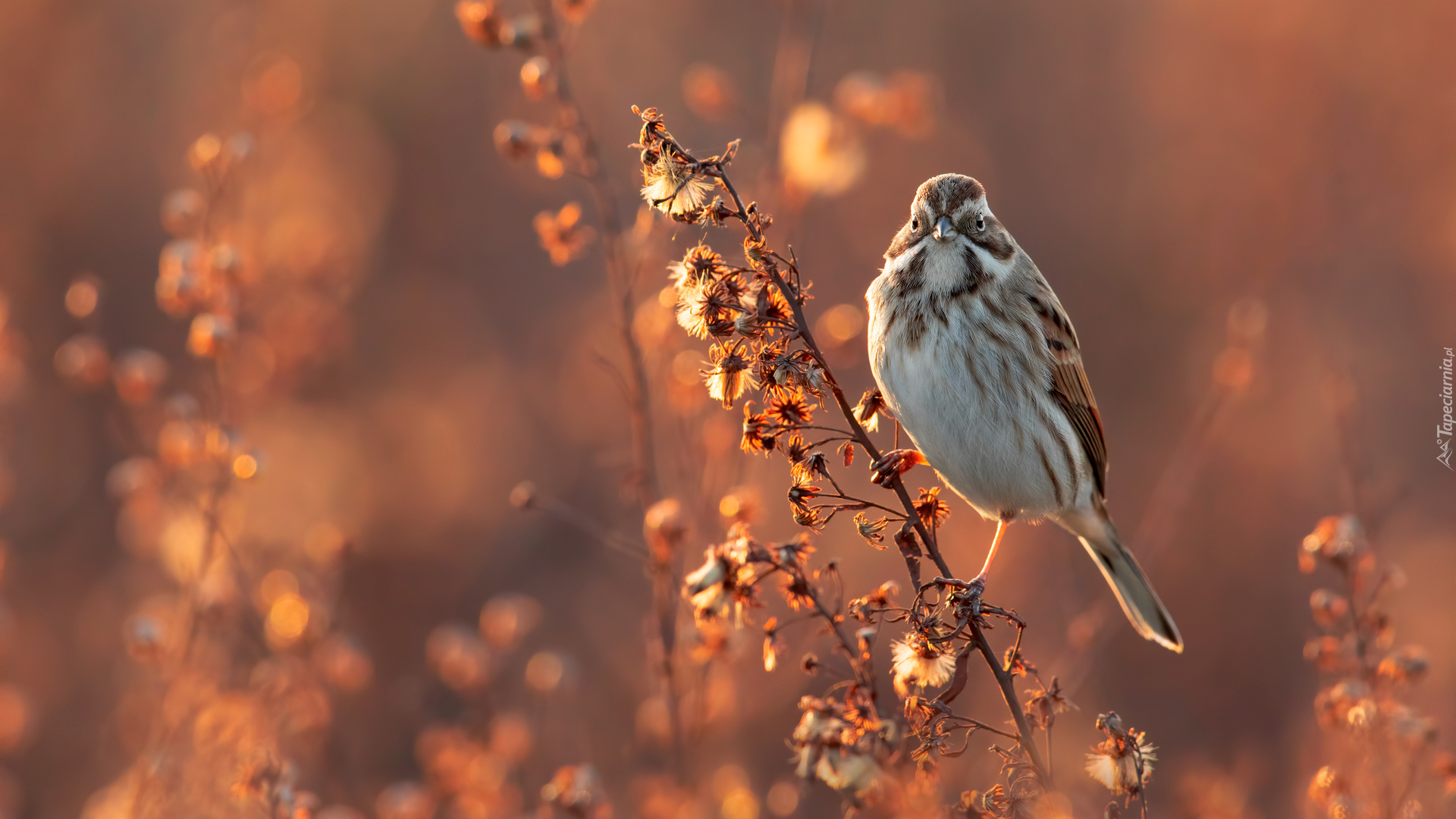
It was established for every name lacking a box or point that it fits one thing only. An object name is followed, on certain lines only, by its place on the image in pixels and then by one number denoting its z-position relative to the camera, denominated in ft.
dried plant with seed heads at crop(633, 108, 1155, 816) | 14.51
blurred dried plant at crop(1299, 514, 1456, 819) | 18.31
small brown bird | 24.43
